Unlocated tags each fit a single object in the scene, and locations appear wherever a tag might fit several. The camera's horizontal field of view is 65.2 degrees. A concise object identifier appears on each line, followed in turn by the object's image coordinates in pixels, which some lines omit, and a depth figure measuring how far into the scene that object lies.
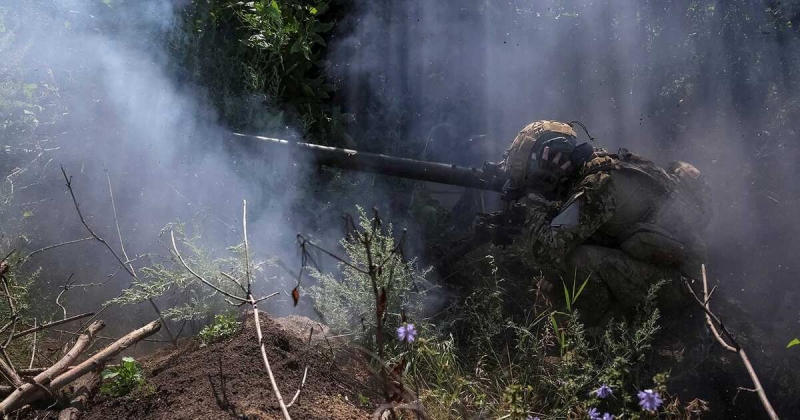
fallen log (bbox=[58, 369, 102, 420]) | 3.15
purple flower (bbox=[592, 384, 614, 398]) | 2.59
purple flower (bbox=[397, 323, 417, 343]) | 2.26
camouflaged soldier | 4.58
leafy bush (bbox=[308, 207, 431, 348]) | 4.17
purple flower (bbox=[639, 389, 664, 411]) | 2.14
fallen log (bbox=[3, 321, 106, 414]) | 3.21
